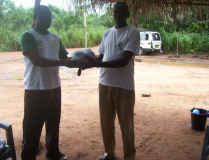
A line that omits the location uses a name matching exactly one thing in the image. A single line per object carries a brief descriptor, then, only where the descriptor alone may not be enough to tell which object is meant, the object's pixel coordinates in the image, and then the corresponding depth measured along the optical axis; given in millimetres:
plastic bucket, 3633
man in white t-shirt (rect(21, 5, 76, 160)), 2113
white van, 17155
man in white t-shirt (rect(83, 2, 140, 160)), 2223
